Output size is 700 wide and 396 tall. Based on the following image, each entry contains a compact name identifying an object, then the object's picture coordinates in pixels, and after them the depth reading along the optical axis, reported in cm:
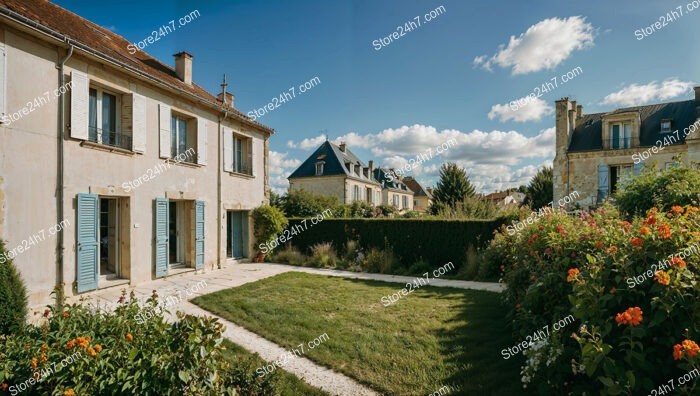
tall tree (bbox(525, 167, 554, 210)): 2621
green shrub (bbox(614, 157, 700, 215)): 634
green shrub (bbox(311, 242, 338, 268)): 1201
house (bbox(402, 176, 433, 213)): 4884
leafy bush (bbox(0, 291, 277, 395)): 263
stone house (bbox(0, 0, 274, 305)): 609
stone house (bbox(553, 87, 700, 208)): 1928
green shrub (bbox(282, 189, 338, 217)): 1930
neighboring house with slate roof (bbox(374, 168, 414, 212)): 3856
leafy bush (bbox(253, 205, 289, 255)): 1292
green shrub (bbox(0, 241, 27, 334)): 425
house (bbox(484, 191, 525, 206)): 4594
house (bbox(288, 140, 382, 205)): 2995
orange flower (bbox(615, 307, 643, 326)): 212
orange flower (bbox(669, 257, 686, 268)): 224
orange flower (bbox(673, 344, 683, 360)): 188
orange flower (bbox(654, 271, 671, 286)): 213
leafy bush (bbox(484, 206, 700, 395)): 216
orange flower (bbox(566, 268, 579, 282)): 274
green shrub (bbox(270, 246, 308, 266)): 1244
